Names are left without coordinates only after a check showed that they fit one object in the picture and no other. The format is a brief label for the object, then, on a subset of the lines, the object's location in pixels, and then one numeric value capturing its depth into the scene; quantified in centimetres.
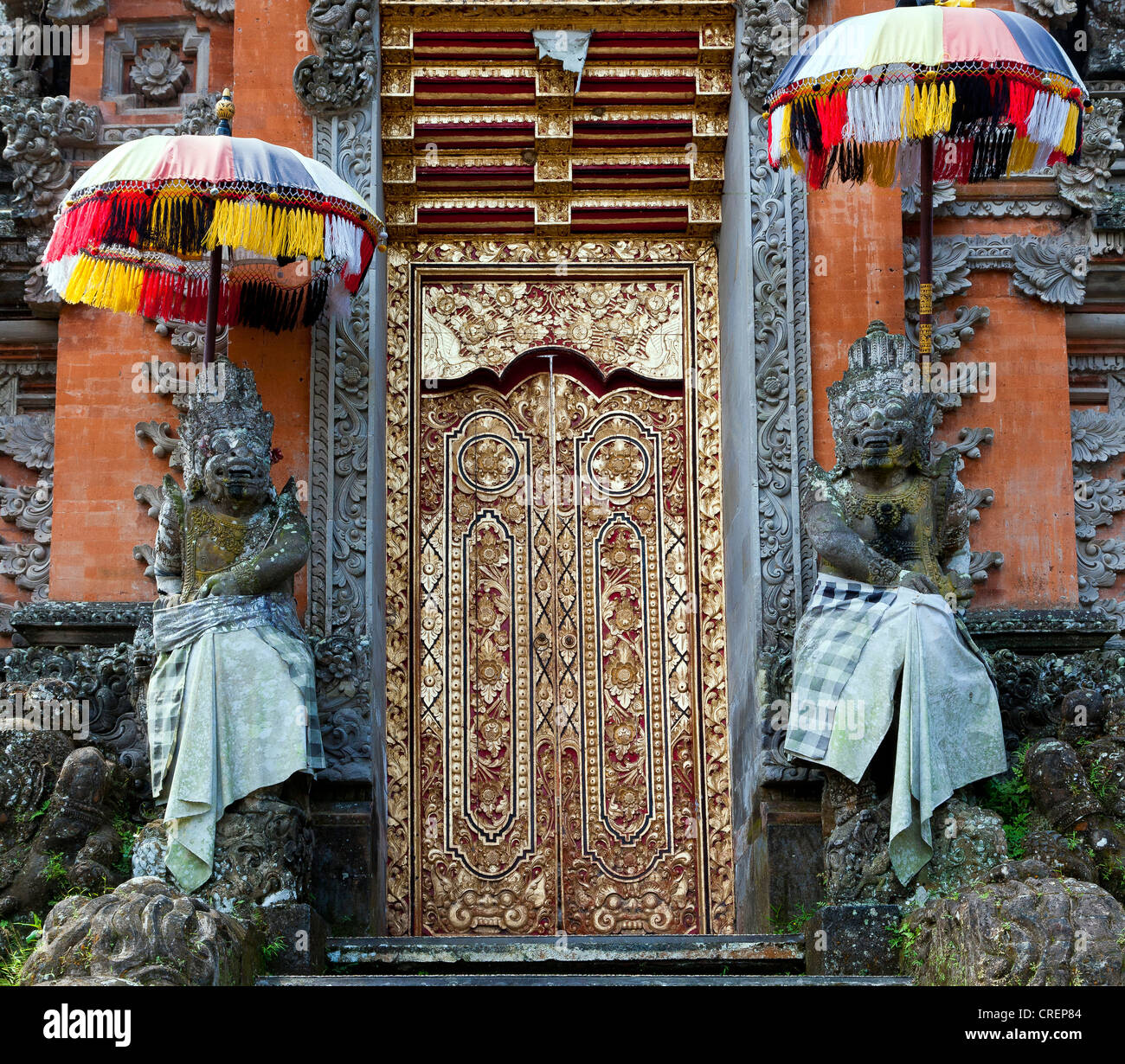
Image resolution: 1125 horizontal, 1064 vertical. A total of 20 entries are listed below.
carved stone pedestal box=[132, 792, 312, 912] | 979
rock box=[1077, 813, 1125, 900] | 1004
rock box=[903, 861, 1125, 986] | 820
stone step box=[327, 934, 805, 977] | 980
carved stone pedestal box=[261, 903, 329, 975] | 951
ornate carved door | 1202
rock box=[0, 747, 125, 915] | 1002
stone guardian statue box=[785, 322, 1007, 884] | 998
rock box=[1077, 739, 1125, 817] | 1022
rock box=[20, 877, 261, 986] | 818
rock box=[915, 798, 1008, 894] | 980
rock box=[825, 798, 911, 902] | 992
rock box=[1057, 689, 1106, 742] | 1075
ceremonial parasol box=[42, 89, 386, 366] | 1070
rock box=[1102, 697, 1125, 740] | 1055
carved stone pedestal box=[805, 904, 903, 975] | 947
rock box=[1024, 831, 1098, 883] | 988
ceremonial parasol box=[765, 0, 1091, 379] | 1052
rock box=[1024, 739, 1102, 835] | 1021
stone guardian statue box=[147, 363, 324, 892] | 1000
